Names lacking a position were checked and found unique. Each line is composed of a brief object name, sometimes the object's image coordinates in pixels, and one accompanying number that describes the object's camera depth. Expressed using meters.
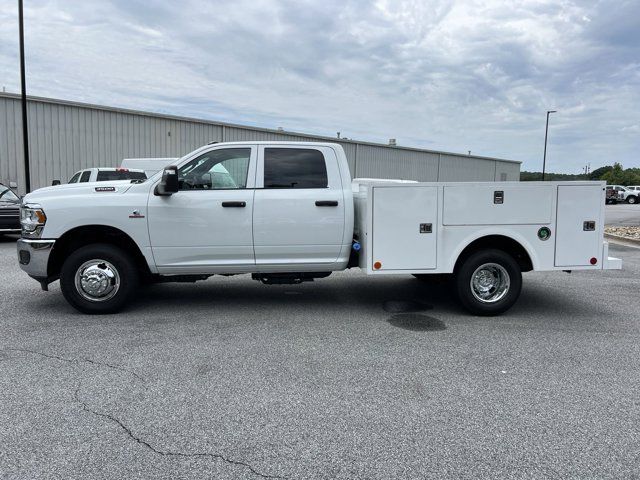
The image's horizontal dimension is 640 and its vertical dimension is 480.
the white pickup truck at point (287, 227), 5.94
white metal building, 19.06
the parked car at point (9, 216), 12.44
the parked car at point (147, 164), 17.47
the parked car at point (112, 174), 13.87
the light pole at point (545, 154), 44.06
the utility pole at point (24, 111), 16.36
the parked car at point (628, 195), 47.47
